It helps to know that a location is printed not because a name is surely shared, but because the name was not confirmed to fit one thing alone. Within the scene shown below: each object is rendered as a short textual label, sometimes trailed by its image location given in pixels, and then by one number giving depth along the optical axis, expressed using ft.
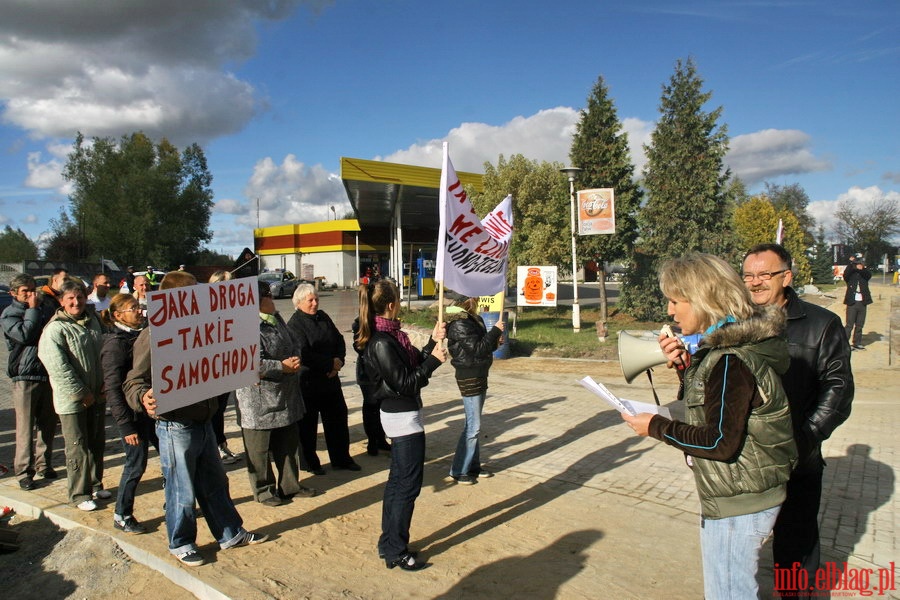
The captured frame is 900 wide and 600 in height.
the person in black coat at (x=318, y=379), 19.51
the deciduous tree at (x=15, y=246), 200.13
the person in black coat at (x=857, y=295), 43.01
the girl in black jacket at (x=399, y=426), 13.09
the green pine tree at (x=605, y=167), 70.08
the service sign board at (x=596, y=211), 57.67
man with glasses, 10.16
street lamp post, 56.60
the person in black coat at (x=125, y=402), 14.75
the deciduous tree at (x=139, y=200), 151.74
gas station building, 78.59
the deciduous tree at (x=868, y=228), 179.73
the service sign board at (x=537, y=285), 56.49
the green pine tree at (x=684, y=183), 67.92
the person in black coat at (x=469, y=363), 18.11
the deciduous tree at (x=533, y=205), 75.10
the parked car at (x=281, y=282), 115.44
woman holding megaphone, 7.73
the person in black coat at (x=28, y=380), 18.47
